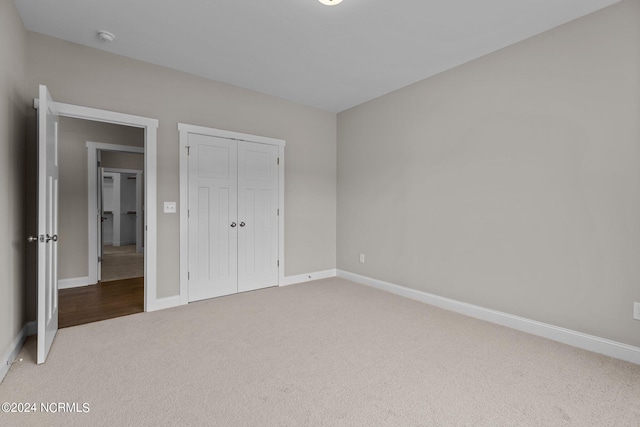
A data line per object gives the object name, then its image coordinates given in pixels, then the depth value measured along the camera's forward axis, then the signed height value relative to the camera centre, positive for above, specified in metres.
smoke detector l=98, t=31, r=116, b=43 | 2.67 +1.63
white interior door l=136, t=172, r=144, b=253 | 7.47 -0.08
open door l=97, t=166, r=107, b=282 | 4.49 -0.12
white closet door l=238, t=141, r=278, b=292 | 3.97 +0.01
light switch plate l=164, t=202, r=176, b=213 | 3.37 +0.10
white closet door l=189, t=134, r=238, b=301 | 3.57 -0.02
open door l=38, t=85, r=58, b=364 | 2.10 -0.07
